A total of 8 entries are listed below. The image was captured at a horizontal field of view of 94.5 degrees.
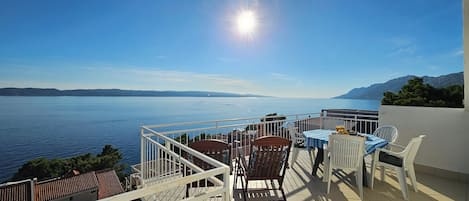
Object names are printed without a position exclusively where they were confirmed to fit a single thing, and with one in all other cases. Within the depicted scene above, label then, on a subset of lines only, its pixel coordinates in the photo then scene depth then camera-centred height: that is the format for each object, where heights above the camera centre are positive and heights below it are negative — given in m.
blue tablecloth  3.12 -0.67
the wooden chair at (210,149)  2.71 -0.64
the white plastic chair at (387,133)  3.92 -0.66
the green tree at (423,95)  5.34 +0.09
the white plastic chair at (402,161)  2.93 -0.91
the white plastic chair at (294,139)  4.22 -0.86
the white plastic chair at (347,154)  2.88 -0.76
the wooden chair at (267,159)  2.71 -0.78
